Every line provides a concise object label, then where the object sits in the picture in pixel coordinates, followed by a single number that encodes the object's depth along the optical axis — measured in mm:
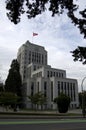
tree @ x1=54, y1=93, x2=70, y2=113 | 22157
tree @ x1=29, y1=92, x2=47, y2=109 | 31258
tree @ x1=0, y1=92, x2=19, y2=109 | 23964
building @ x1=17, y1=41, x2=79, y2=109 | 43180
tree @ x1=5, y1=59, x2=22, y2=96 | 38828
